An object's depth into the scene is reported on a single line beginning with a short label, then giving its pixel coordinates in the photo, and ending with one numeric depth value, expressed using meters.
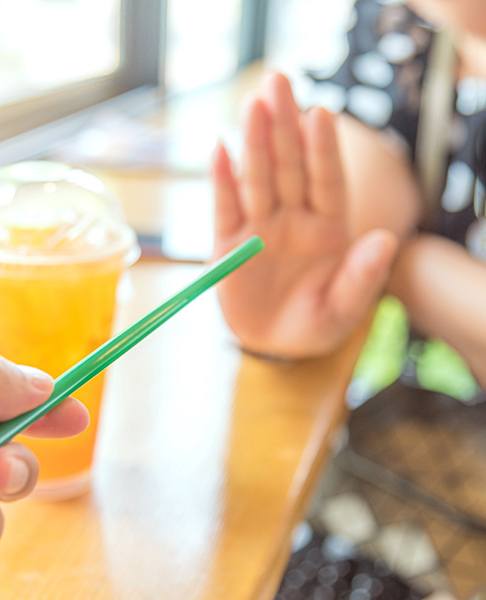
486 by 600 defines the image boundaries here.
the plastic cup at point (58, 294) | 0.52
